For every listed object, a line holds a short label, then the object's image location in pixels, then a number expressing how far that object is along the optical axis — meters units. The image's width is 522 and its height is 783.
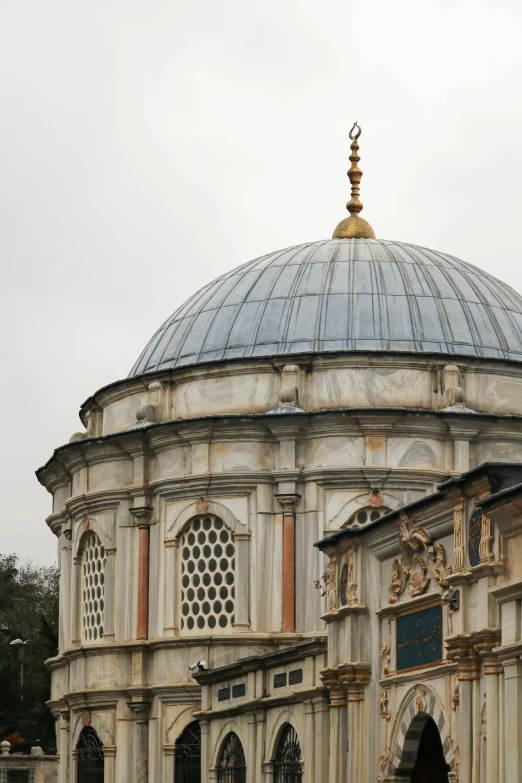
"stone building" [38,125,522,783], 36.31
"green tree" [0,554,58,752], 71.19
